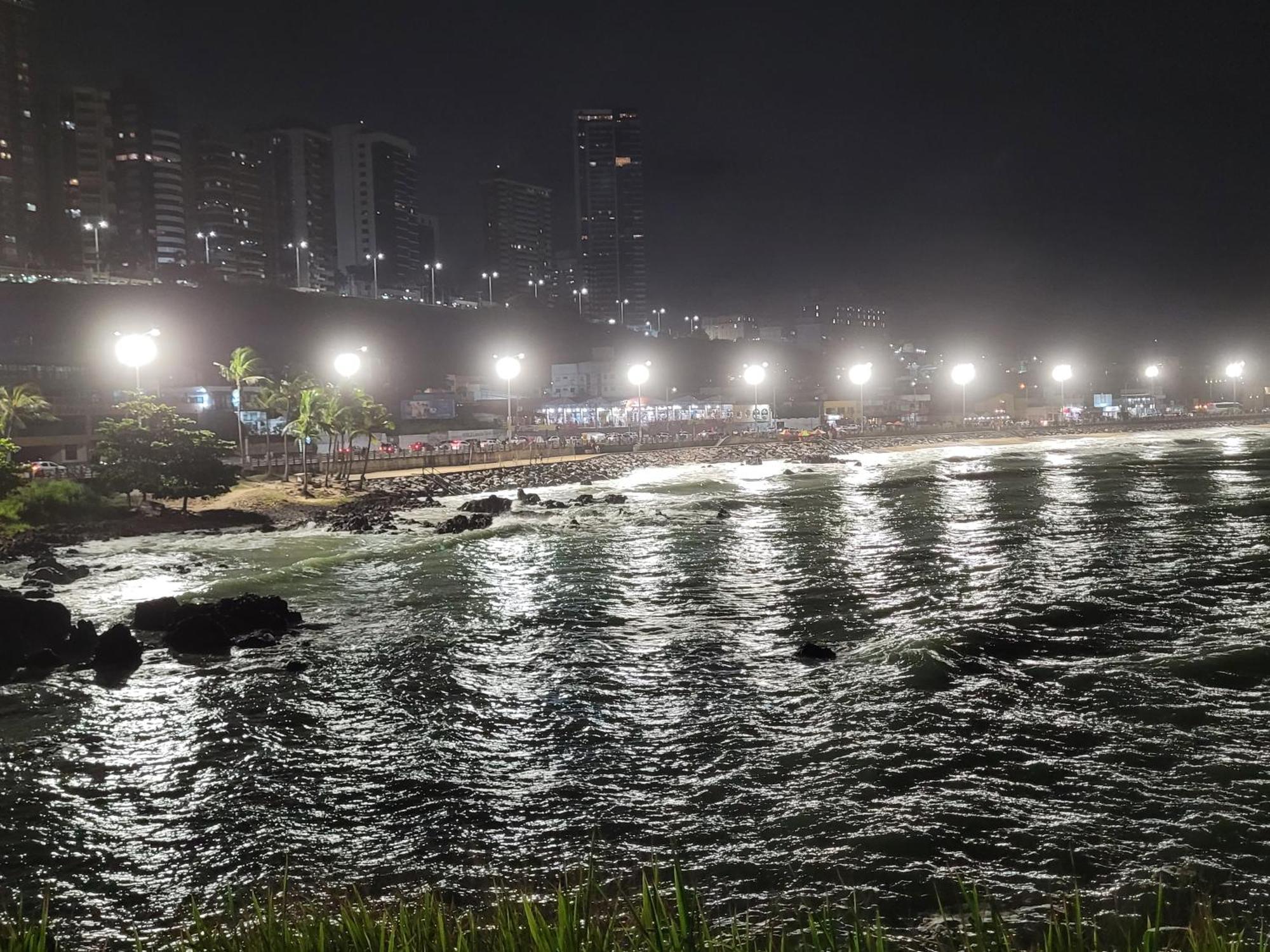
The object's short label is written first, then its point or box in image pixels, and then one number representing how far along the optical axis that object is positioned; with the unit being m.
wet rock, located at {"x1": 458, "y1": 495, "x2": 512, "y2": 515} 42.28
